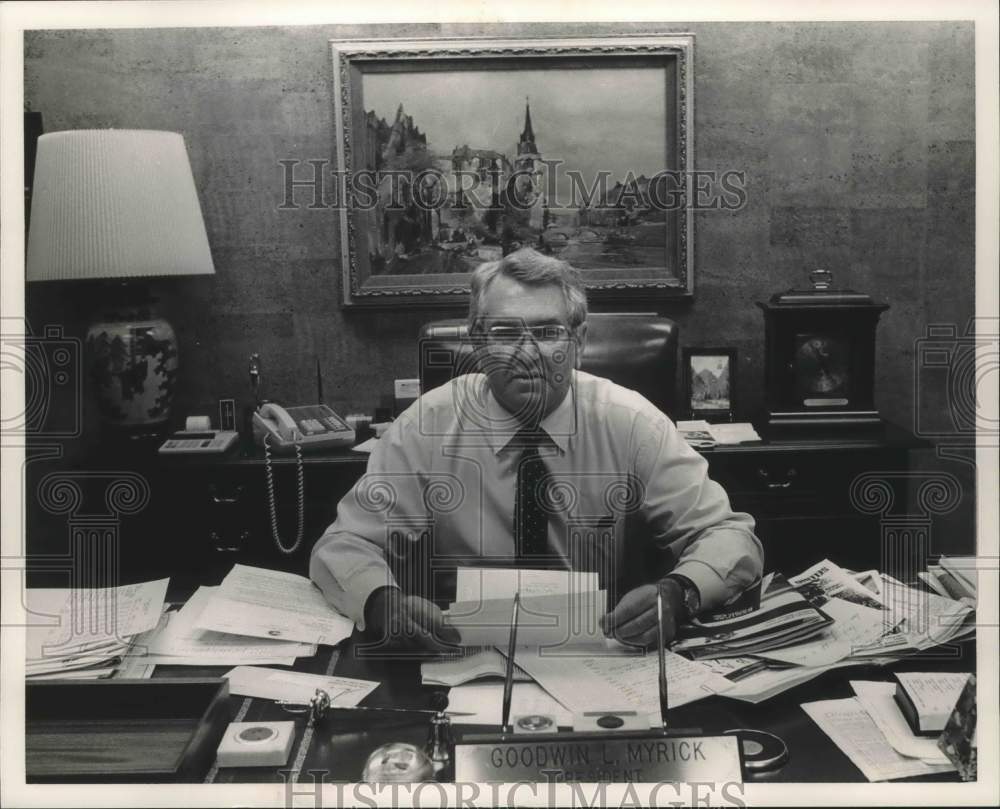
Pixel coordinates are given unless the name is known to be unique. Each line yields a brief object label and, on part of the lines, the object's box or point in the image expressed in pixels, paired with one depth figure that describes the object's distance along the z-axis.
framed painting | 2.46
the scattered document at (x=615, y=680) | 1.20
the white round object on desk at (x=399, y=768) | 1.10
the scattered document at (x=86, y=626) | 1.34
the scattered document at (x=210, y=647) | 1.36
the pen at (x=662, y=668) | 1.16
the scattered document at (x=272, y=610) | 1.41
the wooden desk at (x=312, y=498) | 2.28
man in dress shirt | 1.76
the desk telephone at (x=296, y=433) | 2.30
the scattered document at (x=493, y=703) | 1.17
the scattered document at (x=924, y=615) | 1.33
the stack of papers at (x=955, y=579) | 1.45
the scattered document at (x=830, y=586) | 1.47
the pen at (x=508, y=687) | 1.14
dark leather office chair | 2.02
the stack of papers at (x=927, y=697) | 1.13
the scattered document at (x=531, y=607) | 1.24
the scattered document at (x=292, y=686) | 1.24
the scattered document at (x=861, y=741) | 1.08
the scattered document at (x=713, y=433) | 2.39
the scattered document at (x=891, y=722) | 1.11
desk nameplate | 1.11
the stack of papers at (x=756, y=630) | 1.32
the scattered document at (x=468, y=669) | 1.26
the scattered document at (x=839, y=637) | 1.28
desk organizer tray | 1.15
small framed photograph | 2.54
